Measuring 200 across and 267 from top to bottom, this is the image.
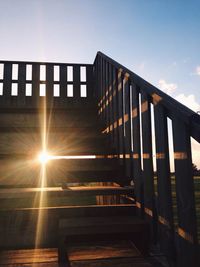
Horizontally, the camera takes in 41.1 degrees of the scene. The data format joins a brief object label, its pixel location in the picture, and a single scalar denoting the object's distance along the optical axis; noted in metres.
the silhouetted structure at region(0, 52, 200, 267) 1.56
